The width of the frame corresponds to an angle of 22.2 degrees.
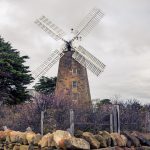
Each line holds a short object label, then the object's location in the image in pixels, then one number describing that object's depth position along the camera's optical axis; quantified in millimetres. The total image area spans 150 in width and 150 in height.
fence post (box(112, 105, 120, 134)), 14023
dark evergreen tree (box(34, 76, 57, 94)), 45641
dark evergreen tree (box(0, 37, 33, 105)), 30125
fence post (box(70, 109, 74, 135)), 12388
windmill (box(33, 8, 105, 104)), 27906
